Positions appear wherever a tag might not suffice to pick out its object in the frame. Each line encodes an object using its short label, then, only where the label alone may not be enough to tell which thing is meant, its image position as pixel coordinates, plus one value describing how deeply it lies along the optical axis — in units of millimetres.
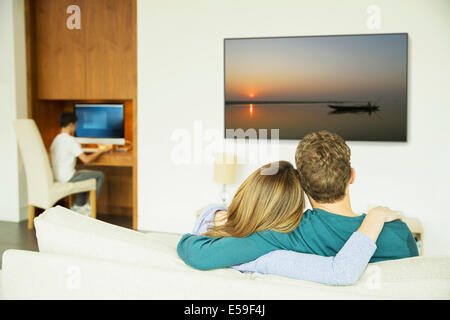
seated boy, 4641
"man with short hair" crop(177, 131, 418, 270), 1208
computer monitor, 5188
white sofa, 1058
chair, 4375
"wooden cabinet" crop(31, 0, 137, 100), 4785
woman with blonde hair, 1124
